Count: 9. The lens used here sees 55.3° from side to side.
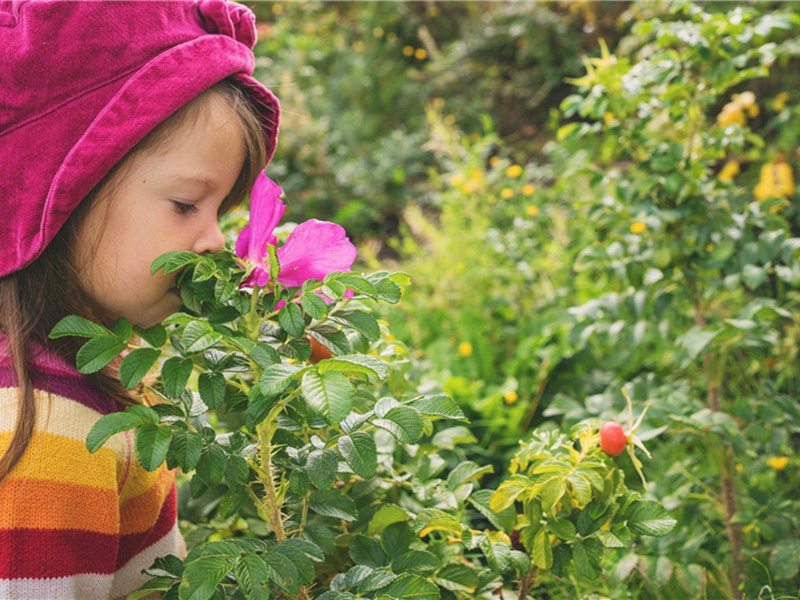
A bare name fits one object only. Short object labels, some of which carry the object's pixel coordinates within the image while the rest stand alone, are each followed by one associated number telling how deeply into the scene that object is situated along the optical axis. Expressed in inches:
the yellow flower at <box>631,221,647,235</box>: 76.1
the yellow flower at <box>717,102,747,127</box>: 111.4
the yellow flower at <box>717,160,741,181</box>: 118.0
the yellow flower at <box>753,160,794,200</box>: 114.5
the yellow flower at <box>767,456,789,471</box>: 72.0
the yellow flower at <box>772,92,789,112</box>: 126.5
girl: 35.9
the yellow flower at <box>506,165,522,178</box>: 123.9
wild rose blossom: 36.5
